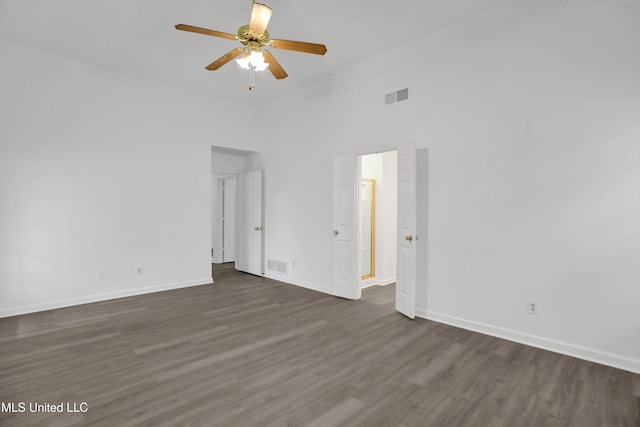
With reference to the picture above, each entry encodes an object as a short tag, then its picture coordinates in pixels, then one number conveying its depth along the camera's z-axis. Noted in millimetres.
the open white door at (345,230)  4977
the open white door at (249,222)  6652
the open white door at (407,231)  4031
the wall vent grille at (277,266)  6223
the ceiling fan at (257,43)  2793
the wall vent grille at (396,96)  4367
